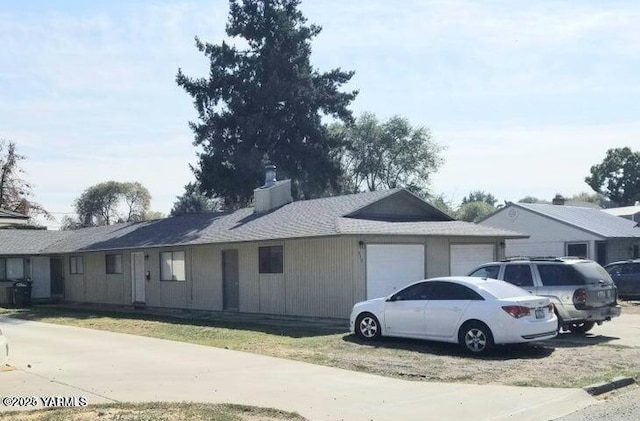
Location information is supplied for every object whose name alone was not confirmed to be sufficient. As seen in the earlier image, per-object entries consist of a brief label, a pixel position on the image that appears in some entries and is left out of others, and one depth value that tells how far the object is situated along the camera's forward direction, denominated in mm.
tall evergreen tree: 42906
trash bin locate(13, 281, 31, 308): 31141
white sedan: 13023
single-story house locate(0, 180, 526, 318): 19656
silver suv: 15336
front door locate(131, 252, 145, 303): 28484
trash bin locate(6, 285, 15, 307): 31219
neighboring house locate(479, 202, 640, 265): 35969
